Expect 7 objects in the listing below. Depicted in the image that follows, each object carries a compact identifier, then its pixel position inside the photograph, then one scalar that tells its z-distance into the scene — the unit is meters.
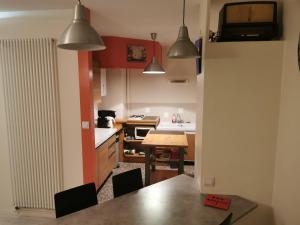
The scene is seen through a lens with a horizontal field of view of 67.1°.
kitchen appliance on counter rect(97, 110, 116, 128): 4.67
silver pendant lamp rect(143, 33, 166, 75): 3.78
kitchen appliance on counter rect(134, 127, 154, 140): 5.00
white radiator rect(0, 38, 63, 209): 2.81
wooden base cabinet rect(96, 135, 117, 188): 3.59
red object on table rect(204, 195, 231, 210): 1.83
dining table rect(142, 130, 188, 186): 3.32
